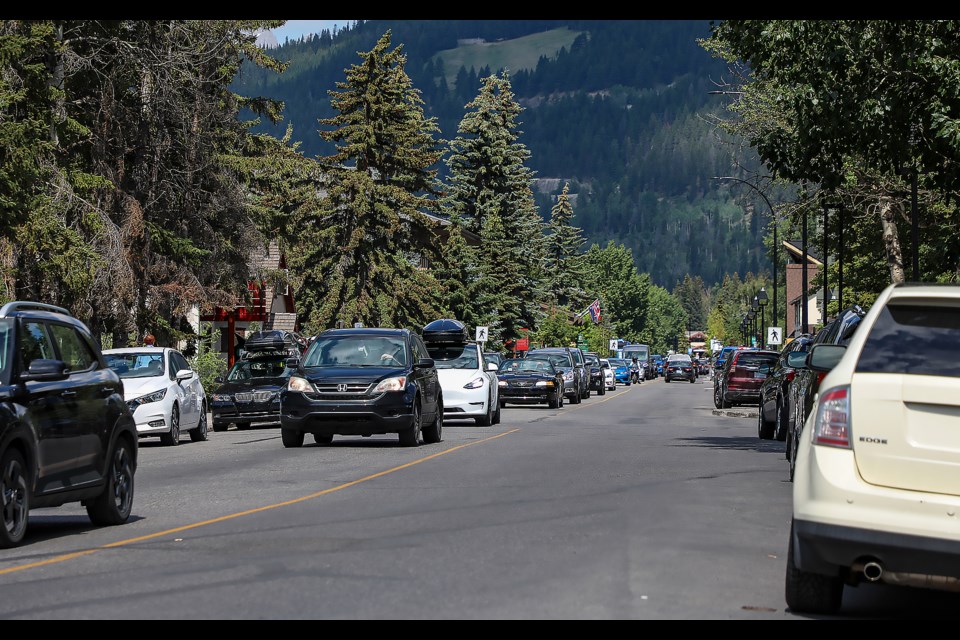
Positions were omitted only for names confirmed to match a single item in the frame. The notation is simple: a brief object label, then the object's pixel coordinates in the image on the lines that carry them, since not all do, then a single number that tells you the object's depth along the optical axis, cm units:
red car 4378
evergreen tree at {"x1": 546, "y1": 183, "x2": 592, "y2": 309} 13625
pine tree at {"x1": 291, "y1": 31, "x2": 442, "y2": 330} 6344
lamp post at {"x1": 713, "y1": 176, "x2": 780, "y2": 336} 5084
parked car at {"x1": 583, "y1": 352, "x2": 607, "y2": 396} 6719
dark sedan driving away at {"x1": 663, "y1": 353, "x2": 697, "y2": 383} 11500
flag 13150
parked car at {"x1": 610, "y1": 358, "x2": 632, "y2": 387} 9788
